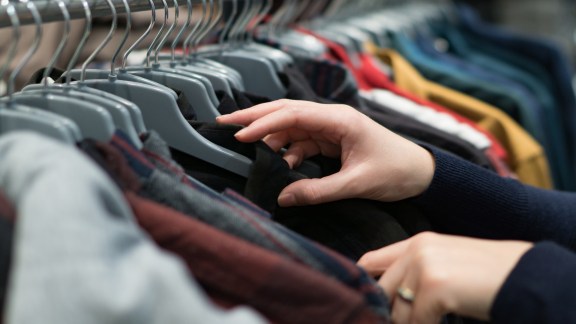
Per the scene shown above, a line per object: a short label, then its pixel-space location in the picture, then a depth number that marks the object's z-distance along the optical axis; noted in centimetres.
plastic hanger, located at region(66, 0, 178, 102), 59
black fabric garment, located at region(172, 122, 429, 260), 59
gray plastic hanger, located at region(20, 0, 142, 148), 50
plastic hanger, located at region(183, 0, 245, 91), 71
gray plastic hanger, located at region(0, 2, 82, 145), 44
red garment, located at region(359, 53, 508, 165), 89
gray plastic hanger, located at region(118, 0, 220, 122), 64
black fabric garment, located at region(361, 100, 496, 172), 76
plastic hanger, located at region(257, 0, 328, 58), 91
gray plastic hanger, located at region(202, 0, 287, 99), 77
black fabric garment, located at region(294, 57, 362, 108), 80
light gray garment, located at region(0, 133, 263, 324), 33
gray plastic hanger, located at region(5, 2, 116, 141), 48
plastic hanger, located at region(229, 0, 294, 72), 80
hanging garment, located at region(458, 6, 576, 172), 129
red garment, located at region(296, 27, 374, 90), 97
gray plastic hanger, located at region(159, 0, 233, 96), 68
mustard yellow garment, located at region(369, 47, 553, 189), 94
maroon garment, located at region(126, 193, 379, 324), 41
